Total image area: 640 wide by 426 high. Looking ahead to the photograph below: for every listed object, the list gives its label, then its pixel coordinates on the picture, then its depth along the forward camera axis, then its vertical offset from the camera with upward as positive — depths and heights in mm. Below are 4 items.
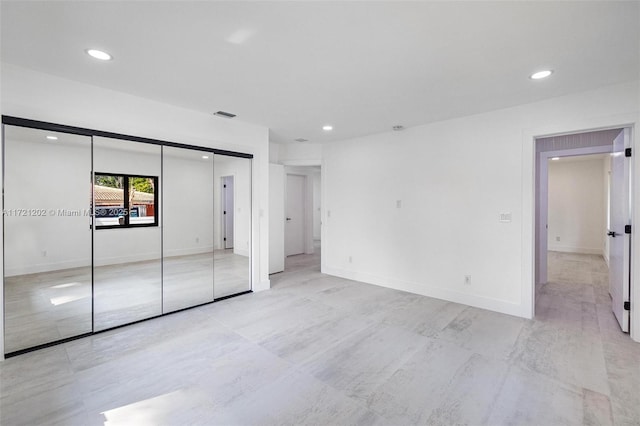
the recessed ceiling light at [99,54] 2275 +1294
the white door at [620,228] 3047 -196
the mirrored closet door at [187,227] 3750 -222
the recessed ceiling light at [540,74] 2613 +1287
